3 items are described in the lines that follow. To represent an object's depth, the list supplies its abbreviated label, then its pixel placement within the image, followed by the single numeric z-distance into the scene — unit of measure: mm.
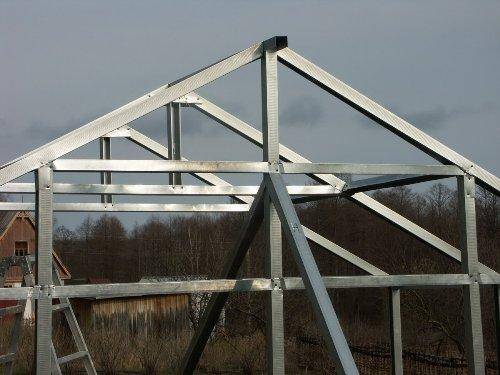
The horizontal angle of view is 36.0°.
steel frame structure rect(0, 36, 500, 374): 4879
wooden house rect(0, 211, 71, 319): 34188
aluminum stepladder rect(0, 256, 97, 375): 8883
